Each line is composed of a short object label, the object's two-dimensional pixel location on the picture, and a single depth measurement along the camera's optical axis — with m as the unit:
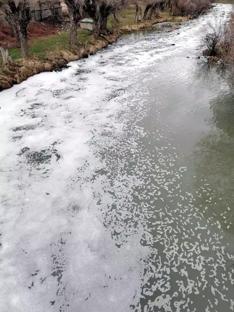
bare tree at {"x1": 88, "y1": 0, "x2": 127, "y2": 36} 23.54
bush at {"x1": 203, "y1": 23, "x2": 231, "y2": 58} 18.98
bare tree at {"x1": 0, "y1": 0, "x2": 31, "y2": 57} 16.75
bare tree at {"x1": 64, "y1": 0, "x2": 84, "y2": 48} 20.32
